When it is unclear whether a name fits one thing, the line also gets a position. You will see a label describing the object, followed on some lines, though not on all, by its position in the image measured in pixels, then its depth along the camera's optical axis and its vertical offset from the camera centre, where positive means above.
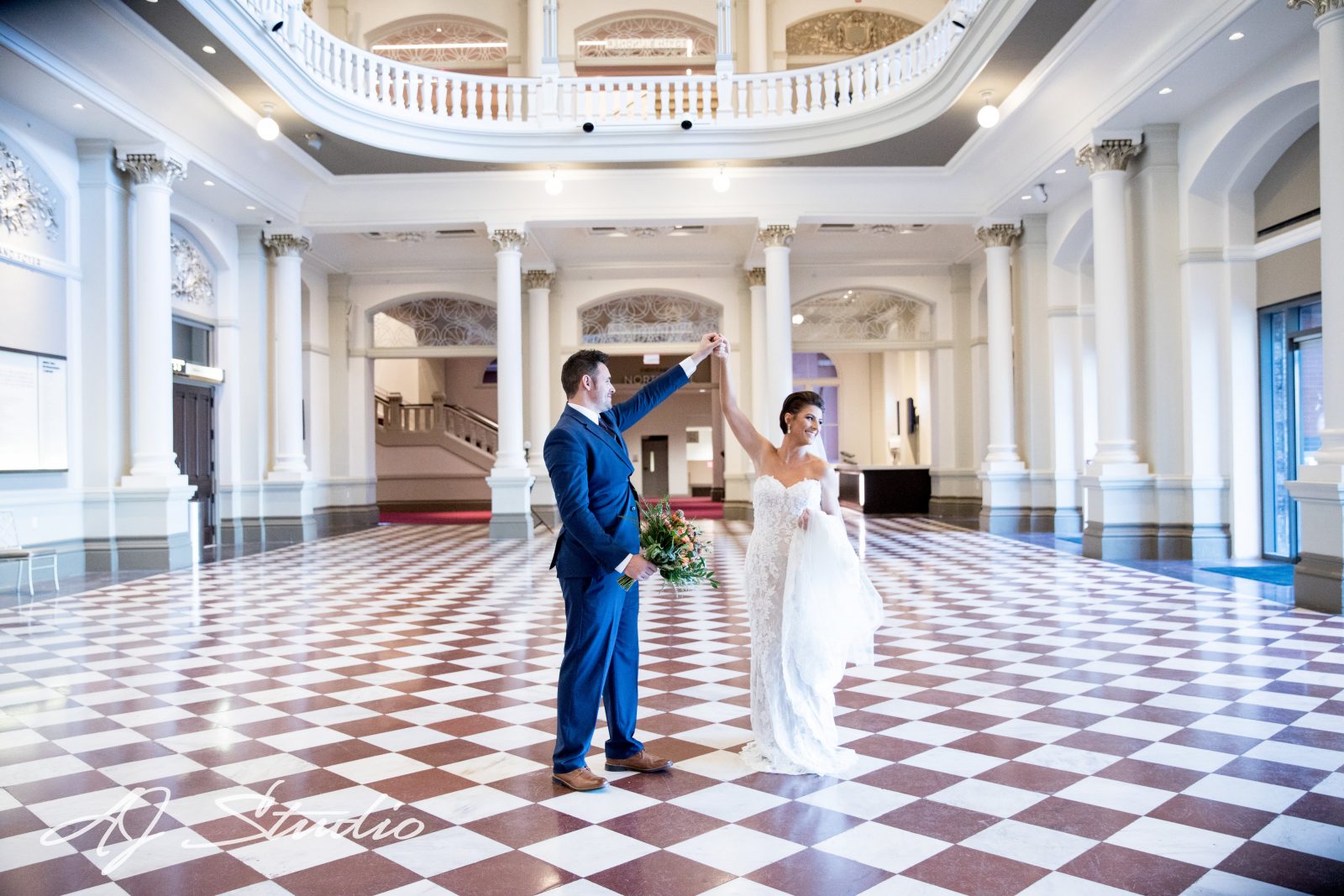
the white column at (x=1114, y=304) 11.41 +1.70
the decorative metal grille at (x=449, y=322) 20.05 +2.90
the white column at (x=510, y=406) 15.74 +0.89
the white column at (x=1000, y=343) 15.38 +1.70
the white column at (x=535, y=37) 17.48 +7.65
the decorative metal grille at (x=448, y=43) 19.12 +8.42
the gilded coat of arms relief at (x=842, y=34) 18.94 +8.18
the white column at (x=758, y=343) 18.55 +2.21
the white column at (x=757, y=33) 17.53 +7.67
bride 3.97 -0.63
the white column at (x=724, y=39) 14.88 +6.43
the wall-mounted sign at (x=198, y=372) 13.90 +1.42
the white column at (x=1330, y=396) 7.33 +0.38
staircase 25.73 +0.95
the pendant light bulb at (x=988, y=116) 11.16 +3.85
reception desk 20.62 -0.76
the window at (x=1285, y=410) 10.47 +0.39
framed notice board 10.34 +0.65
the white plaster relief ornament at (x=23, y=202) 10.31 +2.93
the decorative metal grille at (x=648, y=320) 19.86 +2.83
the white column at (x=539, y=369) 18.73 +1.77
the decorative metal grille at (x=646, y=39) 19.22 +8.37
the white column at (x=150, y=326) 11.67 +1.73
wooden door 14.22 +0.40
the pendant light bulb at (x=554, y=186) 14.21 +4.01
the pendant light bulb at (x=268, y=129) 12.09 +4.18
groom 3.59 -0.37
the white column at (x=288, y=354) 15.55 +1.80
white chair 9.60 -0.77
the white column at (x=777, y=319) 15.59 +2.22
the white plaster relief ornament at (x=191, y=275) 14.03 +2.87
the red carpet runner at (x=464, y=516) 21.36 -1.28
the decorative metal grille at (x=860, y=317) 20.16 +2.83
